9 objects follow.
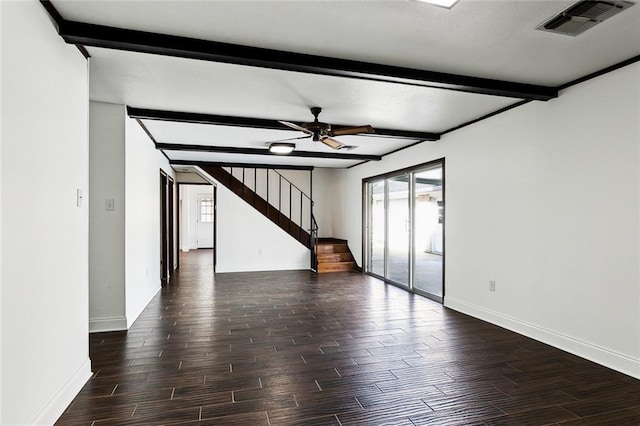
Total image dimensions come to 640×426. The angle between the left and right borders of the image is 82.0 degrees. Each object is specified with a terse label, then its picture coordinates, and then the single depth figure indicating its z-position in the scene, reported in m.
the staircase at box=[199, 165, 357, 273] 8.74
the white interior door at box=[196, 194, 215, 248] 14.41
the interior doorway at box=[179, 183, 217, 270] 13.68
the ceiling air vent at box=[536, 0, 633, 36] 2.21
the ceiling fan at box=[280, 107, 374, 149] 4.32
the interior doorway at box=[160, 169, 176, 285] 7.20
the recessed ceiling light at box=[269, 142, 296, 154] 5.55
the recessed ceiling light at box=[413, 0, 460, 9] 2.10
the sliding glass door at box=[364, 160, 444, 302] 5.85
